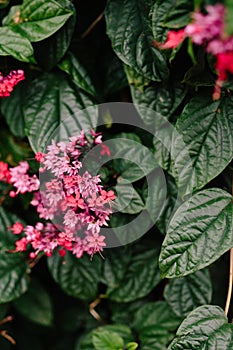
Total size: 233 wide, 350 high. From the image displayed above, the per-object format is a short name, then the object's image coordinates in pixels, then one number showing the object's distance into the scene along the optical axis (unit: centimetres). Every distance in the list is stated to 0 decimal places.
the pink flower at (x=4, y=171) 127
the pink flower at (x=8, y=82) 118
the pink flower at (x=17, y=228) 127
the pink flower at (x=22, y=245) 124
